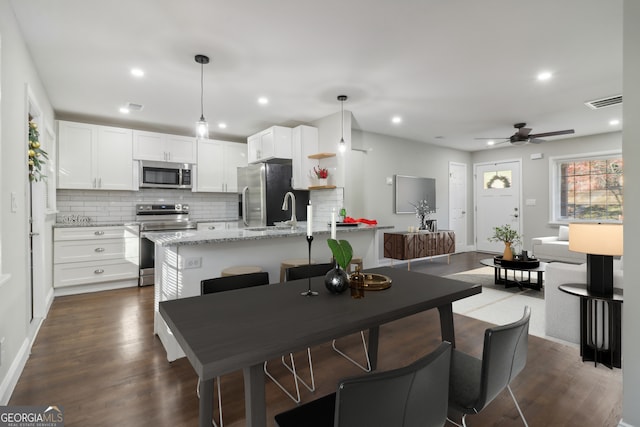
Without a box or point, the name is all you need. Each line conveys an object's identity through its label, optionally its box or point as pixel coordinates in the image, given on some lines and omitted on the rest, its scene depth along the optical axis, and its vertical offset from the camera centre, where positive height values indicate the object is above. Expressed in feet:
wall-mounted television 21.77 +1.37
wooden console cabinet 19.10 -2.00
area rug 10.97 -3.60
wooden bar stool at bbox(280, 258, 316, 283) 9.92 -1.56
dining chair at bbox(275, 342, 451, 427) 2.70 -1.64
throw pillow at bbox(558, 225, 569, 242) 19.72 -1.40
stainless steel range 15.85 -0.49
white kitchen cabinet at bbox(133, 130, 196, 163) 16.69 +3.48
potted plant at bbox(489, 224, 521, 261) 14.74 -1.29
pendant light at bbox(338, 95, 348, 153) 13.37 +2.99
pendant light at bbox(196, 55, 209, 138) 9.53 +2.57
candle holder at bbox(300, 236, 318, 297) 5.33 -1.34
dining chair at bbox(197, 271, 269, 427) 6.04 -1.38
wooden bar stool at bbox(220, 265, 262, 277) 8.95 -1.61
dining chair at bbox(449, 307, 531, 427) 3.84 -2.01
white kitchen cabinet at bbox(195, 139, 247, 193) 18.54 +2.84
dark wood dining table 3.34 -1.37
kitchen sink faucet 12.22 -0.41
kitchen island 8.54 -1.24
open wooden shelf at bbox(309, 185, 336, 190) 15.97 +1.24
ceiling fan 17.01 +3.83
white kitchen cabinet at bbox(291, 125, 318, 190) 16.48 +3.02
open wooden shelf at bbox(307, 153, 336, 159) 15.78 +2.79
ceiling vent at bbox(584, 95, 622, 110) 13.61 +4.67
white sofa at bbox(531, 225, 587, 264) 18.21 -2.23
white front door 24.04 +0.91
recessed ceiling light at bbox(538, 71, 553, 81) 11.19 +4.70
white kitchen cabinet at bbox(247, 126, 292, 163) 16.07 +3.46
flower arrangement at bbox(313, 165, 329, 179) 15.88 +1.89
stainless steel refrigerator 15.74 +0.94
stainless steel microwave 16.88 +2.03
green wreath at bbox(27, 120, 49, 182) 8.96 +1.73
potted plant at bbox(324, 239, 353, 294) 5.33 -0.90
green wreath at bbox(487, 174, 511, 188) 24.59 +2.36
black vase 5.38 -1.15
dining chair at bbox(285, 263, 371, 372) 7.09 -1.35
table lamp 7.33 -0.87
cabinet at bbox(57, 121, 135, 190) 14.93 +2.68
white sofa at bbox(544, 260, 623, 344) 9.09 -2.63
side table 7.68 -2.83
